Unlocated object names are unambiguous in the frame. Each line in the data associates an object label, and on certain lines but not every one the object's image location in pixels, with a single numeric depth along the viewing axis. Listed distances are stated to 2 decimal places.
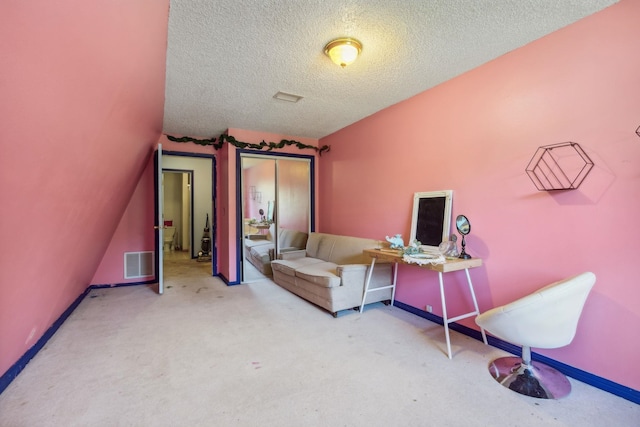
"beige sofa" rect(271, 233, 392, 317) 3.46
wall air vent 4.87
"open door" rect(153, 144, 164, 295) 4.18
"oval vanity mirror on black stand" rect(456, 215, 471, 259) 2.81
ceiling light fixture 2.36
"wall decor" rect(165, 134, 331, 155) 4.77
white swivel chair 1.90
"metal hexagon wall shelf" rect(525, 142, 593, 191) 2.20
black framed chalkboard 3.12
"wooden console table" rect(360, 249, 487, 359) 2.54
